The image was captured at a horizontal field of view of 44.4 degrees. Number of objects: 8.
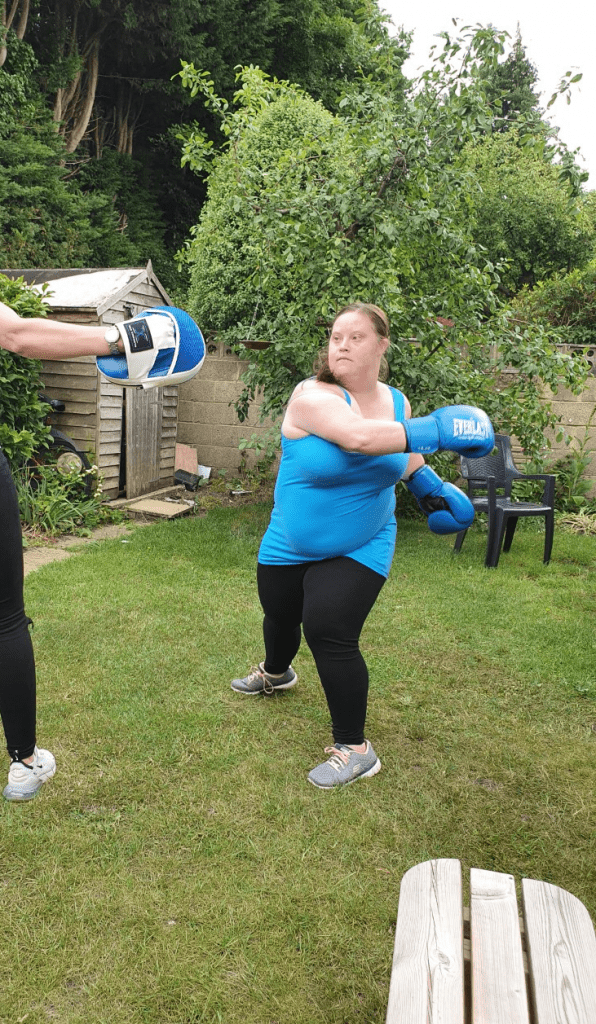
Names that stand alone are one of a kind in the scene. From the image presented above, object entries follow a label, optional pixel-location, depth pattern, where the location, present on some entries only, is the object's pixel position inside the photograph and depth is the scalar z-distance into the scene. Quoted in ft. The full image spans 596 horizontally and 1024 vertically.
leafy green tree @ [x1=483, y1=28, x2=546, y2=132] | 101.40
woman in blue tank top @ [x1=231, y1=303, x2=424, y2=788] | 7.91
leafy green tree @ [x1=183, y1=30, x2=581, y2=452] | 17.89
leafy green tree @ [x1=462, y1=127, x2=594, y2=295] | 56.95
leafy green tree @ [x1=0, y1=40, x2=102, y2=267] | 38.14
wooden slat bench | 3.59
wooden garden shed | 22.84
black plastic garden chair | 18.61
